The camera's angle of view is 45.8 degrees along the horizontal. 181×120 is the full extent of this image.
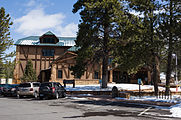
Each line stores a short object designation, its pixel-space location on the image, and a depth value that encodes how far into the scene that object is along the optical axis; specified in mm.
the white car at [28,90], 21703
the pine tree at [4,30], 35562
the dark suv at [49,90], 19969
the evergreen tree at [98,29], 26016
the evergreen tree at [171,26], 18281
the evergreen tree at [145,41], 19750
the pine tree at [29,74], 43588
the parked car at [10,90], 24012
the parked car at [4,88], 24853
